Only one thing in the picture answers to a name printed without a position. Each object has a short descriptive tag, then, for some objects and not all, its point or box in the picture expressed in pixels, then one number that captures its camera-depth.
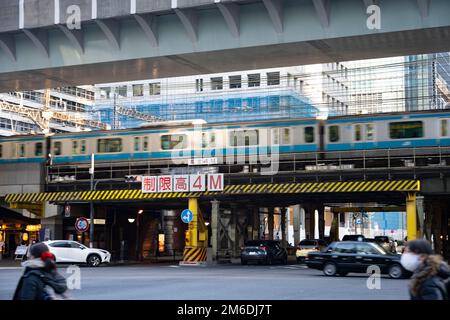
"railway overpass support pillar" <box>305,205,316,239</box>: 69.44
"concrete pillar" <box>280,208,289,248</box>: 62.62
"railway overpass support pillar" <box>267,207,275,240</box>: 63.47
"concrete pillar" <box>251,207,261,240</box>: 52.89
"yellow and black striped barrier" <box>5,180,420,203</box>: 34.16
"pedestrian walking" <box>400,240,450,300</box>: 7.39
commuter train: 37.22
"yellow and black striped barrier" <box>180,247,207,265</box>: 37.97
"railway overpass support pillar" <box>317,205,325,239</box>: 69.96
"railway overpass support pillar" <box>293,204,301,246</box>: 69.46
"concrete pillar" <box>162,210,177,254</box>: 66.25
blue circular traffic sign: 36.53
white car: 35.04
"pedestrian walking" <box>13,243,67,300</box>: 8.03
